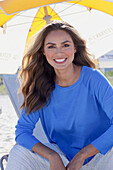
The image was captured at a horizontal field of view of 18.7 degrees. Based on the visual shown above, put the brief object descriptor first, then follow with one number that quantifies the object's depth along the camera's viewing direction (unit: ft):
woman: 8.35
